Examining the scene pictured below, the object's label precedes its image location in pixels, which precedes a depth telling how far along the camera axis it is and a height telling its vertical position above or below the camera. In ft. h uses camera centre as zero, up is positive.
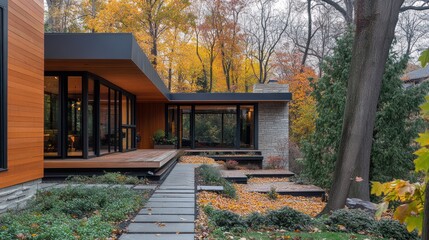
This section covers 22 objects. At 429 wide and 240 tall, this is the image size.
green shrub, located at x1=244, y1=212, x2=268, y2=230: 17.74 -4.42
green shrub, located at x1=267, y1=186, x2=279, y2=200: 32.53 -5.85
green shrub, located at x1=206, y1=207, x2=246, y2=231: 16.85 -4.20
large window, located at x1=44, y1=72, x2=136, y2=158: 30.89 +0.81
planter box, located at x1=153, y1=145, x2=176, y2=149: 61.00 -3.35
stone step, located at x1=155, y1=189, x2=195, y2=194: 24.99 -4.25
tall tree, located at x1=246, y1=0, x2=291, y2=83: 87.10 +21.91
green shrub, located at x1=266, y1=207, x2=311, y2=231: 17.87 -4.40
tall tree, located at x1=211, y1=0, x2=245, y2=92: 84.69 +21.79
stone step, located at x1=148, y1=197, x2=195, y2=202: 21.72 -4.20
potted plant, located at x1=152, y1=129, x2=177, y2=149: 61.21 -2.57
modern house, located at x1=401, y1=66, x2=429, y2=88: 80.24 +10.96
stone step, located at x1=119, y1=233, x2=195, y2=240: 14.05 -4.08
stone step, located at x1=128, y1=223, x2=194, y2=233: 15.06 -4.09
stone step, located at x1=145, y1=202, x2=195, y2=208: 20.03 -4.17
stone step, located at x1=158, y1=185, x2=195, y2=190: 26.58 -4.30
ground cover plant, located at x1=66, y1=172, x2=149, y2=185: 26.50 -3.80
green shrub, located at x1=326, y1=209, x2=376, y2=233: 18.34 -4.67
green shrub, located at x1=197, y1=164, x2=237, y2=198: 28.56 -4.46
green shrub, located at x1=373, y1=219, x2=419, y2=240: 17.30 -4.80
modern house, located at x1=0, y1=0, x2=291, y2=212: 18.15 +1.44
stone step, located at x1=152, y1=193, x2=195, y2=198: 23.09 -4.24
